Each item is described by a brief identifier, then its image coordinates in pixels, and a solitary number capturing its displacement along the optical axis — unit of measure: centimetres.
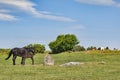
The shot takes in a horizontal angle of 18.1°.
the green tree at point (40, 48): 8509
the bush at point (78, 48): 8064
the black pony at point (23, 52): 3894
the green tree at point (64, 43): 8181
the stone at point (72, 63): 3600
